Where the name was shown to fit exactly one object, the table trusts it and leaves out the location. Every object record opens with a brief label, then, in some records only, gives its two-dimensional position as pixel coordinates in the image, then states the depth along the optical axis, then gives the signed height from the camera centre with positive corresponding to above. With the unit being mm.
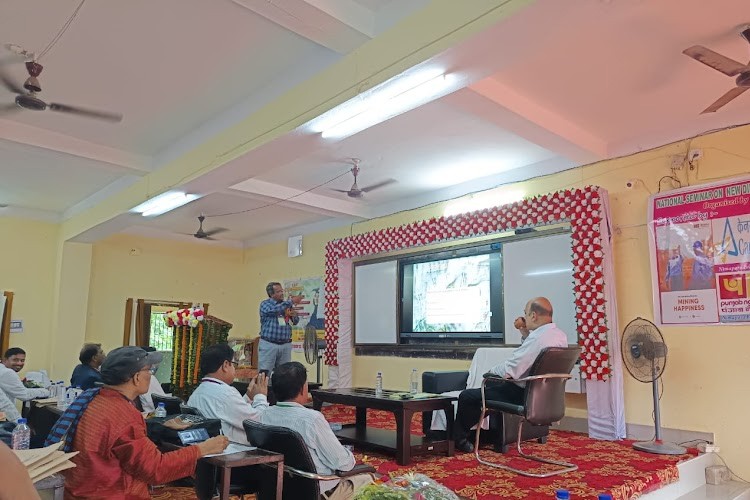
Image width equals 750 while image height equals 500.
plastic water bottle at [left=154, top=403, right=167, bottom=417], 3869 -633
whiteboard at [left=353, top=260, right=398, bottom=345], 7969 +327
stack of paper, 1679 -435
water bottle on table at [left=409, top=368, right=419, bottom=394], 5456 -571
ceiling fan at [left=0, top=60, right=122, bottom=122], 3760 +1610
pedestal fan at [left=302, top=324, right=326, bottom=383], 7590 -308
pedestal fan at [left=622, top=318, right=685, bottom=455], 4641 -254
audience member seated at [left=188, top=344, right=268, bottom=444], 3336 -469
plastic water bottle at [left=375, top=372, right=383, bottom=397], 4917 -579
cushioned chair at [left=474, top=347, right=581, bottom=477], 3969 -515
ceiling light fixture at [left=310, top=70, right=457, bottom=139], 3543 +1557
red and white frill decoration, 5277 +1117
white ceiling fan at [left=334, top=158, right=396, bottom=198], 6352 +1776
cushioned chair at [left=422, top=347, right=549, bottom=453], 4582 -698
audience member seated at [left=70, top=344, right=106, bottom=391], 4848 -430
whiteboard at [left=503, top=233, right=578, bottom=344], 5789 +537
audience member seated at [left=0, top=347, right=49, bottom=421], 4832 -689
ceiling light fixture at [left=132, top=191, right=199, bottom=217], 6160 +1396
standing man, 6730 -83
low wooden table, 4246 -791
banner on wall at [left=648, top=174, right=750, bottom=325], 4672 +668
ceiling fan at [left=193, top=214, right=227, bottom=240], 8820 +1486
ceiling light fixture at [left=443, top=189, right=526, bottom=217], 6503 +1537
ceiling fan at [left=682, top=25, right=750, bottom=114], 3428 +1680
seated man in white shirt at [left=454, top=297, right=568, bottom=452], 4172 -323
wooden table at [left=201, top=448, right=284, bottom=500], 2350 -597
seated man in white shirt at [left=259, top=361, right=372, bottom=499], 2678 -507
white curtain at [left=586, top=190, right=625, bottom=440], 5145 -587
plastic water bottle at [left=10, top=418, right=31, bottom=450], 2545 -555
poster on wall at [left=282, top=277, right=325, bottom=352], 9180 +300
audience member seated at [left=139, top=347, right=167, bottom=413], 4816 -681
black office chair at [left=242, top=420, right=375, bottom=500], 2488 -623
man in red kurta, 2084 -489
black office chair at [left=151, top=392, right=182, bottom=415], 4496 -668
